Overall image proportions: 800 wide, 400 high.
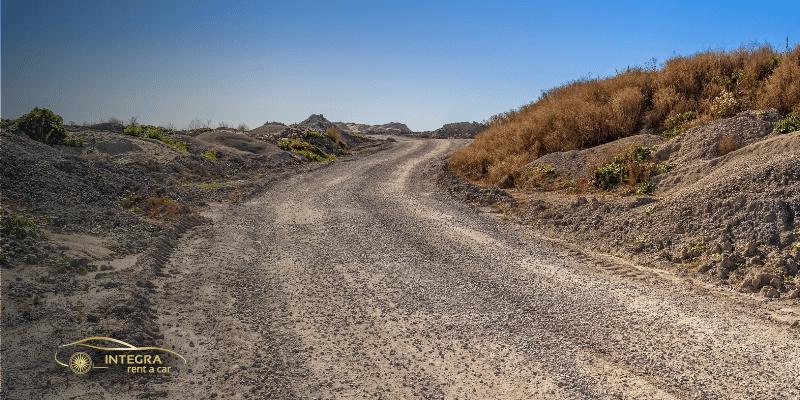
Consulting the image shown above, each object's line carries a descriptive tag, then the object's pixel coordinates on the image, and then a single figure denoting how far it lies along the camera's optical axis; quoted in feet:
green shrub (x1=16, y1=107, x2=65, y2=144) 55.42
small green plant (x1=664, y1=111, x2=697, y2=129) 50.70
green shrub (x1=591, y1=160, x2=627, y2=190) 42.83
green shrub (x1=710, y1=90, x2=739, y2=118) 46.70
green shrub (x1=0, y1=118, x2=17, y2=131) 53.45
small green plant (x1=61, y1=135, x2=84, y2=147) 58.49
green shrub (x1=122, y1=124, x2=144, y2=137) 75.38
